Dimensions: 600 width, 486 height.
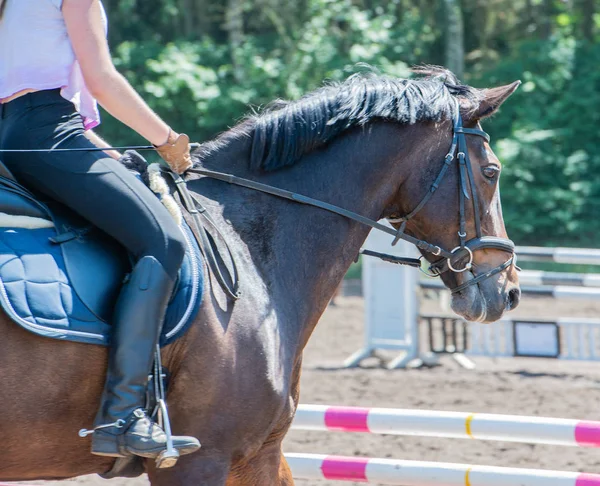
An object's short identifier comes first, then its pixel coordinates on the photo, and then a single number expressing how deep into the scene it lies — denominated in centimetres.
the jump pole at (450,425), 827
